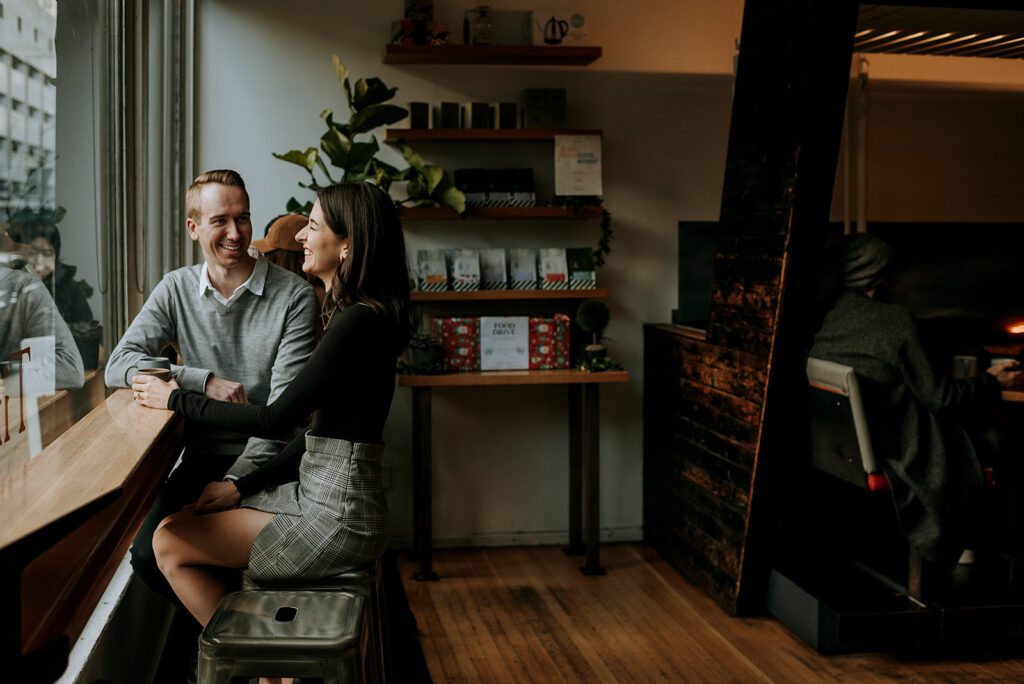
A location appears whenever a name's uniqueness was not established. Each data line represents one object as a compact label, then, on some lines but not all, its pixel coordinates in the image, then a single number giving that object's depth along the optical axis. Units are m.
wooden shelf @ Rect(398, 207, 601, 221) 4.18
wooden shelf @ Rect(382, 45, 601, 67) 4.12
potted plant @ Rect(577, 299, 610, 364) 4.11
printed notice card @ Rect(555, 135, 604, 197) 4.21
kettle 4.27
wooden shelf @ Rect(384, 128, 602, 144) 4.14
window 1.83
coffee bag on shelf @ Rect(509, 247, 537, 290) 4.28
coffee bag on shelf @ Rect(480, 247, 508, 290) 4.26
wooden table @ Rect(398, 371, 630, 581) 3.96
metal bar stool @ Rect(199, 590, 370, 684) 1.64
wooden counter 1.04
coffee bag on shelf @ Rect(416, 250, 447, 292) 4.17
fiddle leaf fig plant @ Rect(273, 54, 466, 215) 3.74
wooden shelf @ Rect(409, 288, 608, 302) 4.14
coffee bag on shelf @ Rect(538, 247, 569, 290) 4.27
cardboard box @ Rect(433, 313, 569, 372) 4.14
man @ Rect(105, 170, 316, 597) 2.56
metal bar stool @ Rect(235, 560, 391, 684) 2.01
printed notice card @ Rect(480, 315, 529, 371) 4.16
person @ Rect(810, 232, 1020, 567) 3.13
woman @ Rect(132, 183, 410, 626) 2.00
